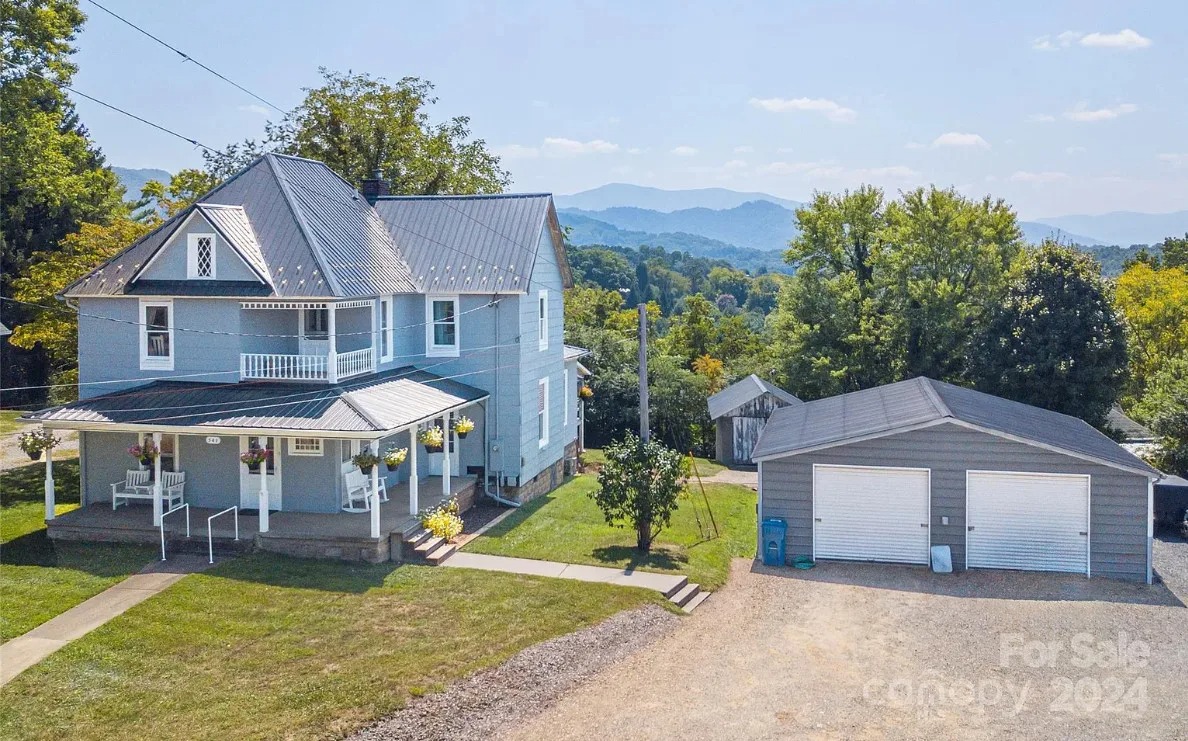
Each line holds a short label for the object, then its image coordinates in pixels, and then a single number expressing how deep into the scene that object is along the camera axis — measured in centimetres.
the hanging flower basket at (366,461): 1747
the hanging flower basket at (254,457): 1759
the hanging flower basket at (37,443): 1817
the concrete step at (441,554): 1725
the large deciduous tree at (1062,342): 2969
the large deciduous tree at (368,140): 3619
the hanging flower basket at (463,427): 2142
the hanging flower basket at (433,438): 1959
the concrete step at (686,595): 1597
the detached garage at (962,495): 1800
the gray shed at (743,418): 3253
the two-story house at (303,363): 1812
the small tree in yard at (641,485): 1836
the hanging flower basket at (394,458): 1833
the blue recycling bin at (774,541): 1886
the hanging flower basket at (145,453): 1816
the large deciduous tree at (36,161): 2772
